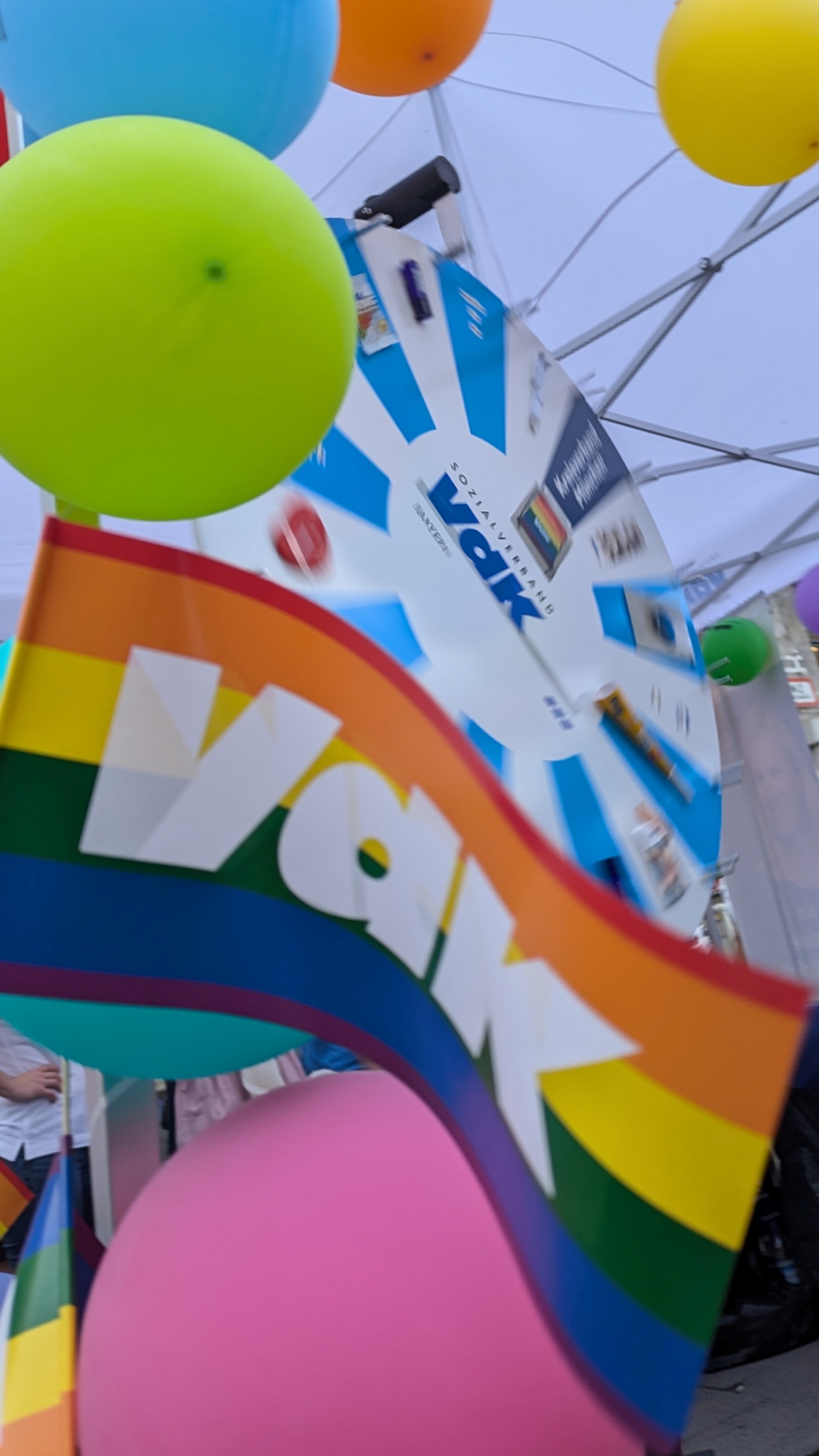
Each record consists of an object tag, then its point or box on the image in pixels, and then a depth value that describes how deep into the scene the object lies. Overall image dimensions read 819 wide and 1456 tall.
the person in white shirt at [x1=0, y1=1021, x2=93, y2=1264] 2.31
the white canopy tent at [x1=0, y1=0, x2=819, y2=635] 2.67
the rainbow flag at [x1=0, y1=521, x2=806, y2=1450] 0.62
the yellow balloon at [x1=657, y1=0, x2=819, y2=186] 1.71
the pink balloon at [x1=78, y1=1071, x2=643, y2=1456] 0.86
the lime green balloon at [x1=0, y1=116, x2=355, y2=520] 0.77
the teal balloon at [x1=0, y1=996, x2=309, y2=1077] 1.04
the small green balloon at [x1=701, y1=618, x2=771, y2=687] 4.64
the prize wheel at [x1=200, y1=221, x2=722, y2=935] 1.43
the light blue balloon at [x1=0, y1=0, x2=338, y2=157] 0.96
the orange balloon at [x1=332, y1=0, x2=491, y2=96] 1.71
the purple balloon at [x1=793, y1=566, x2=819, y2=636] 4.21
